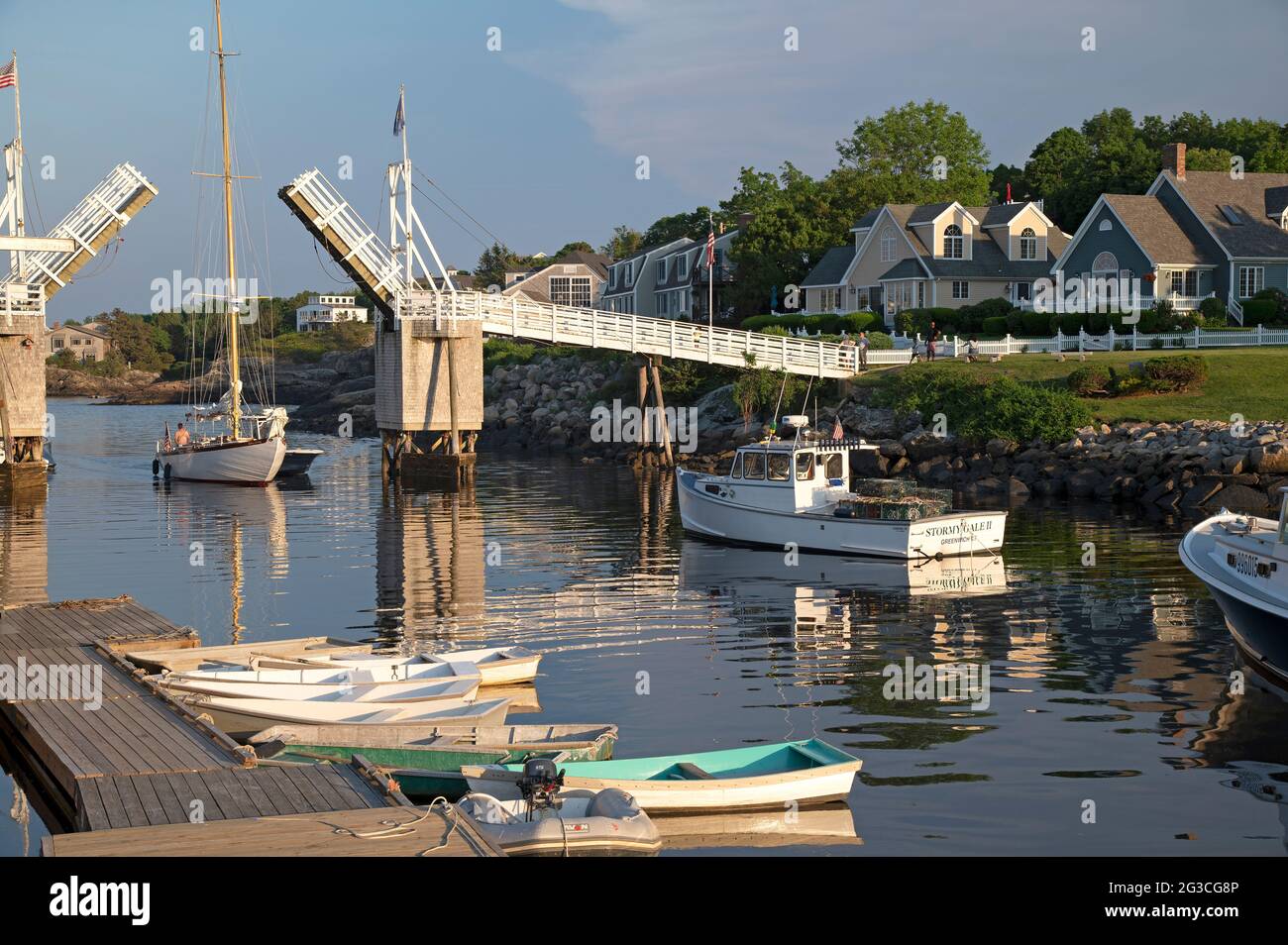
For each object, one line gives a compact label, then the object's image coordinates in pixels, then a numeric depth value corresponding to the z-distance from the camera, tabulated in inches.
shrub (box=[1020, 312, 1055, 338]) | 2361.0
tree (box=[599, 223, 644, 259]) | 5745.6
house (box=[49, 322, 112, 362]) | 7347.4
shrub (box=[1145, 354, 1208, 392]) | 1953.7
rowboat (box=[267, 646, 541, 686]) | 750.5
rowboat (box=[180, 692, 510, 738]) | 656.4
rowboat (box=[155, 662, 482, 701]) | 688.4
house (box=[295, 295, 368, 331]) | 7140.8
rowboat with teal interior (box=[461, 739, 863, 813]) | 533.0
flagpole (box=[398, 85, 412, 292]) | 1922.0
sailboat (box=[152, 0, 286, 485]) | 2020.2
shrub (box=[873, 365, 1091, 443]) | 1911.9
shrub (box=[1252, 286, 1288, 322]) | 2400.3
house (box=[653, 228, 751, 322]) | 3496.6
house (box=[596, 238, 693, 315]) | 3897.6
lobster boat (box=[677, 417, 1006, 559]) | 1224.2
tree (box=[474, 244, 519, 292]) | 6299.2
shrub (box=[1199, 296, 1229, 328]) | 2367.1
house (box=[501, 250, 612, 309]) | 4800.7
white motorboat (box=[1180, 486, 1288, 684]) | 735.1
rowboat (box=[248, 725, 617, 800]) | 567.2
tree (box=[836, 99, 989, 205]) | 4119.1
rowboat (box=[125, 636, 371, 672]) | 772.6
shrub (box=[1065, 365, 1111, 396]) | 2003.0
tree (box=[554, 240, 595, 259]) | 6002.0
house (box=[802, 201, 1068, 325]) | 2893.7
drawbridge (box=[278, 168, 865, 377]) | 1856.5
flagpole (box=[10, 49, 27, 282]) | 1893.5
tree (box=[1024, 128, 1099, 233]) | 3565.5
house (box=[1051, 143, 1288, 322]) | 2500.0
